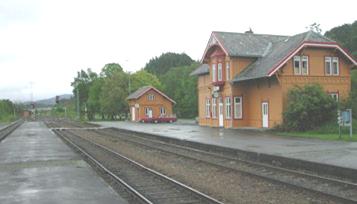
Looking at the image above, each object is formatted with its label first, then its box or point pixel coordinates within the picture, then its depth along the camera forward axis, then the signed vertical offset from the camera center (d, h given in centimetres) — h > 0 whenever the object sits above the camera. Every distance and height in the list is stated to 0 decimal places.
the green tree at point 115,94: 8538 +329
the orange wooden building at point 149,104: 7506 +138
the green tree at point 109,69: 10672 +937
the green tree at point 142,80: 8812 +583
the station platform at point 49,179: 1124 -177
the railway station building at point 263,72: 3553 +286
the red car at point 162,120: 6819 -88
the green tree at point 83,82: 12262 +780
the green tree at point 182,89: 8550 +416
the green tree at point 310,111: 3155 -2
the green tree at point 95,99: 10174 +303
